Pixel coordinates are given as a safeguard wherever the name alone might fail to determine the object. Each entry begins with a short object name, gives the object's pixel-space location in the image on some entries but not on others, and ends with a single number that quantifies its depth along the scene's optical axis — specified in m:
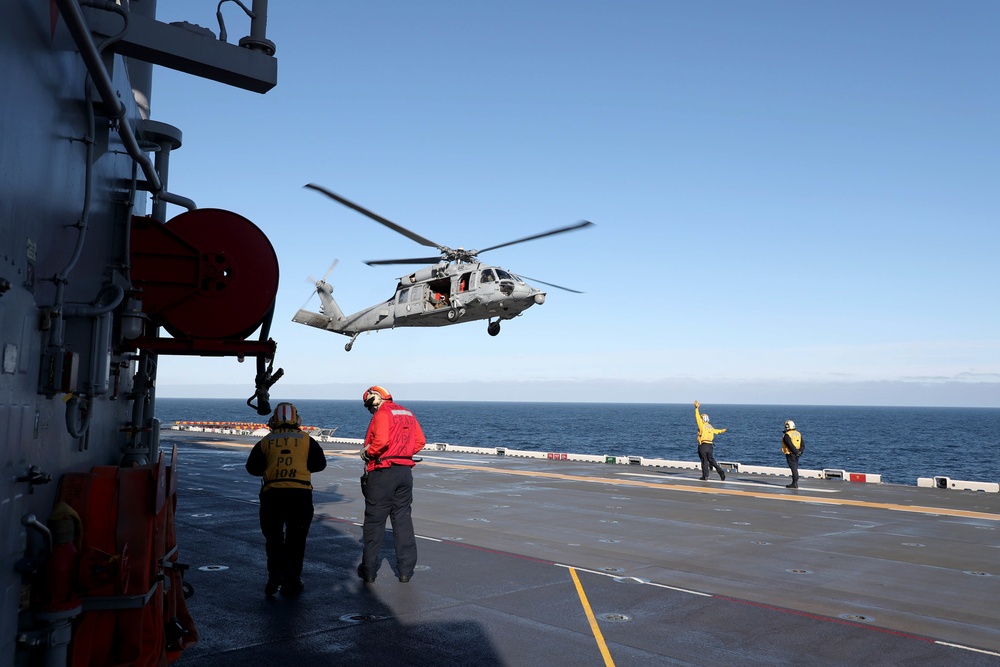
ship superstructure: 3.66
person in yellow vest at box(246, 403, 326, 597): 8.00
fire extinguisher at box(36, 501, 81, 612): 3.93
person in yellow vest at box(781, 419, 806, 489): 19.17
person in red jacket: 8.54
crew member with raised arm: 20.77
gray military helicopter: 22.16
